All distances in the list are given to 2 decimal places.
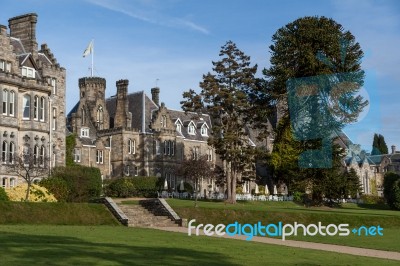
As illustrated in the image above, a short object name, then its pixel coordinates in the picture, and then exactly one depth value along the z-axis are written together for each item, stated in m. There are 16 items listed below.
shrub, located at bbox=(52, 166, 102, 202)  50.35
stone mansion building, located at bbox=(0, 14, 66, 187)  48.22
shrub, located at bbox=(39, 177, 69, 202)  47.56
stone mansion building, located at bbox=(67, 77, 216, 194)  77.75
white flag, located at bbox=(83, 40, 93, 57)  75.06
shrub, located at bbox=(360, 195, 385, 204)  91.57
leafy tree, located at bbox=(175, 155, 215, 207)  71.38
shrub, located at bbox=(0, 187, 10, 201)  39.11
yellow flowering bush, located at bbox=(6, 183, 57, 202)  42.59
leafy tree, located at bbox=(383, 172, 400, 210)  71.12
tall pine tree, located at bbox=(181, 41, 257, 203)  56.06
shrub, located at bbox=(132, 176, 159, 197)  64.50
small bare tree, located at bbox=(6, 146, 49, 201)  46.41
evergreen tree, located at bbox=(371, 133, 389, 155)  144.12
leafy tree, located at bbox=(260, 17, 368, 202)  50.41
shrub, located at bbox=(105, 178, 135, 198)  60.47
